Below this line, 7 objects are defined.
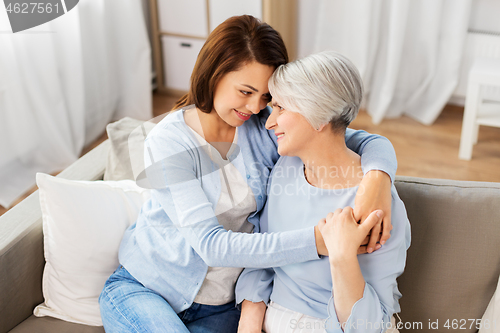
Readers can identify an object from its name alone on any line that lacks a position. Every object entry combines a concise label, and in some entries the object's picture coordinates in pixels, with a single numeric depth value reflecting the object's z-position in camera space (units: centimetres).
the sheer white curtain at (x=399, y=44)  315
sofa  124
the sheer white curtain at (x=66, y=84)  248
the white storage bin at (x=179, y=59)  352
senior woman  102
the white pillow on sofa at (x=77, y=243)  131
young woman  108
